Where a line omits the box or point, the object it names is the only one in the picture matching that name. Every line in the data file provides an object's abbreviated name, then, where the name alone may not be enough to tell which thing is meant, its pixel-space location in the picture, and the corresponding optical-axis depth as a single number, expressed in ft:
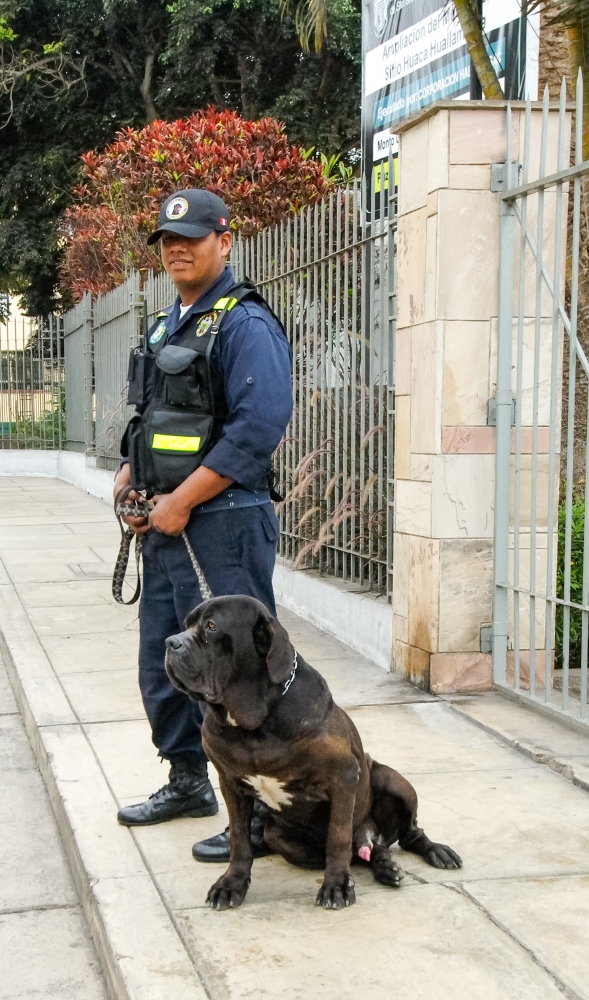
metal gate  17.15
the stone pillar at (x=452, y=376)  17.92
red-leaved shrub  43.60
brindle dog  10.17
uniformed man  11.81
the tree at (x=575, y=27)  19.03
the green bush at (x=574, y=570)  19.89
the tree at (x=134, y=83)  68.54
